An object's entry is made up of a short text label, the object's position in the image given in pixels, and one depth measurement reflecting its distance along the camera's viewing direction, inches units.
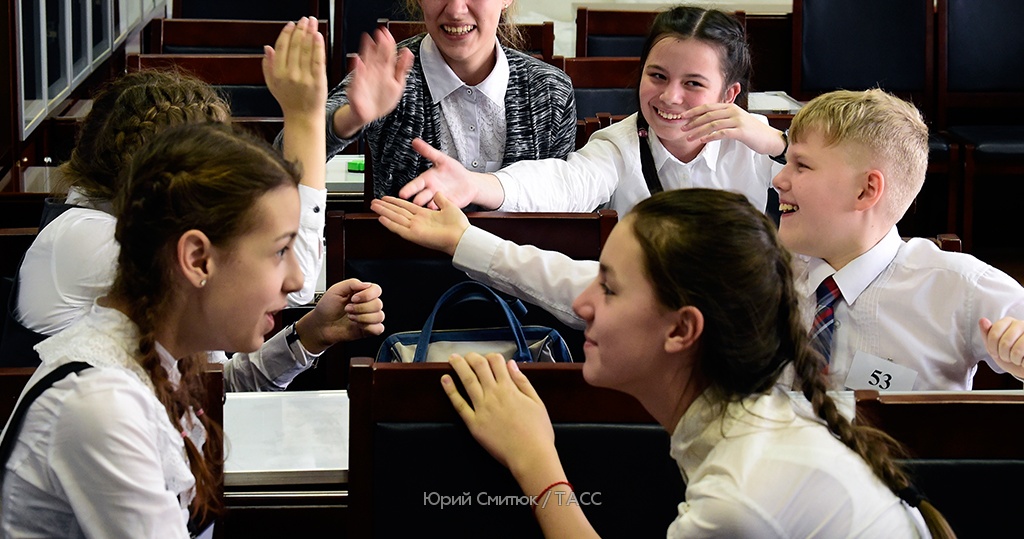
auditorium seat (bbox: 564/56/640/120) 163.9
